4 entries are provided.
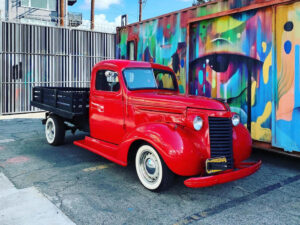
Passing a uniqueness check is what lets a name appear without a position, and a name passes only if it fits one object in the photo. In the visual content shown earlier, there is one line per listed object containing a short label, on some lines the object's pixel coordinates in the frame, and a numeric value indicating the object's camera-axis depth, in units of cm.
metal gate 1179
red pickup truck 375
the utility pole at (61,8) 2191
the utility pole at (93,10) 2569
